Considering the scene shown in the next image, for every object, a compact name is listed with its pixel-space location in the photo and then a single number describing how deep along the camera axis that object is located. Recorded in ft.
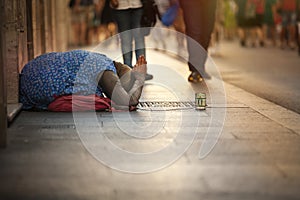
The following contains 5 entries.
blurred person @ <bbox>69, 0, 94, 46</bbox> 79.56
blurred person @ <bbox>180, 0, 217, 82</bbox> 32.99
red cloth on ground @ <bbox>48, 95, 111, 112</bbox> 22.34
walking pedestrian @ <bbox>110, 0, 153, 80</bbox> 31.78
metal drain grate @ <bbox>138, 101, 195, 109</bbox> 24.03
